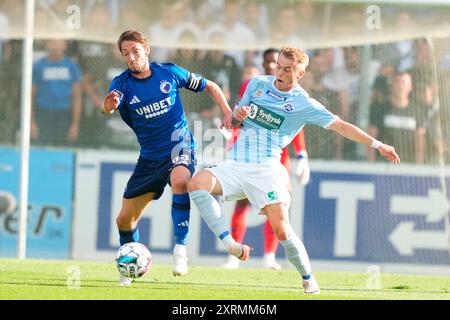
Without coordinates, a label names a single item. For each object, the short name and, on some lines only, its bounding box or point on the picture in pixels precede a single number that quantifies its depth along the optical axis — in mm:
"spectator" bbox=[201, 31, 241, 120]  14977
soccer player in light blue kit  9008
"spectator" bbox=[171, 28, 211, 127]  15039
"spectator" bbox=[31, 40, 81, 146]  15039
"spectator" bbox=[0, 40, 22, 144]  14984
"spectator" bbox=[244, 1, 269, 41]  14891
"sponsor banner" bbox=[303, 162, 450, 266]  14672
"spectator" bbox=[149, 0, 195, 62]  14977
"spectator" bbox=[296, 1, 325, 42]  14852
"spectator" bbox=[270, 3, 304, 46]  14883
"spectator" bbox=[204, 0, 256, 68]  14875
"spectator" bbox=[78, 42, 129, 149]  14977
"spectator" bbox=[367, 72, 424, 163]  14977
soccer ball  9125
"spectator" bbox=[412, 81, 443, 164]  14969
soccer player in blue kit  9484
